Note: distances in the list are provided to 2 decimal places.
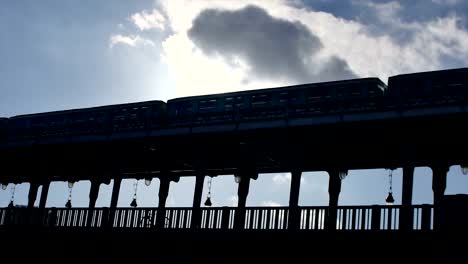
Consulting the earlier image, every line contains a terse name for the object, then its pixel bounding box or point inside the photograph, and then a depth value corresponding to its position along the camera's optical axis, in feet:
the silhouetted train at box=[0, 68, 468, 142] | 75.92
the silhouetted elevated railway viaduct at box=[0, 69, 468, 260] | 74.74
